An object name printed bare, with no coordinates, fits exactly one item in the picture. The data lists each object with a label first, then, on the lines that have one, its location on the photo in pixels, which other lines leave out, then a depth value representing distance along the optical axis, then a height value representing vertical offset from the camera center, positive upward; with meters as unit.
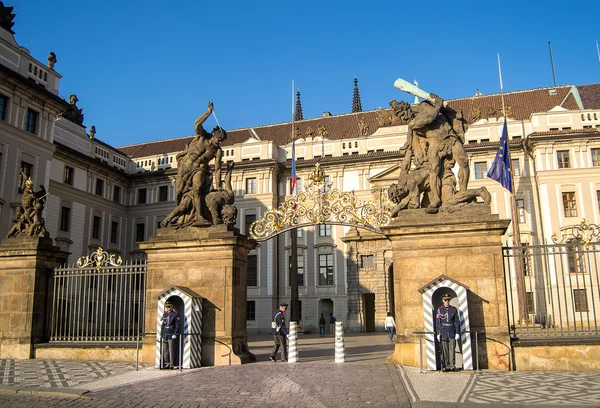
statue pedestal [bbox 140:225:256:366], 12.68 +0.54
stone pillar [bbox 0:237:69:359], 14.48 +0.31
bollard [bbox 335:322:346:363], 12.91 -1.12
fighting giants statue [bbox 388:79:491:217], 11.95 +3.02
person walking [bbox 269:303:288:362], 13.42 -0.85
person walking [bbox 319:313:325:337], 32.56 -1.69
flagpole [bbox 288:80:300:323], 31.04 +0.77
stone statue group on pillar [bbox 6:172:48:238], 15.19 +2.42
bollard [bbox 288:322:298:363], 13.02 -1.10
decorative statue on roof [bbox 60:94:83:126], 42.26 +14.92
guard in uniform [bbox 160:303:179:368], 11.91 -0.66
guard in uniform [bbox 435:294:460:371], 10.51 -0.65
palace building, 36.22 +8.63
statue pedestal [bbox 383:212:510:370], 11.06 +0.60
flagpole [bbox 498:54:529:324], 29.28 +3.99
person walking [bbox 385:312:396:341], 27.34 -1.35
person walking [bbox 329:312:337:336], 35.81 -1.73
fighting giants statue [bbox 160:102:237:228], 13.50 +2.80
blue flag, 28.53 +6.76
